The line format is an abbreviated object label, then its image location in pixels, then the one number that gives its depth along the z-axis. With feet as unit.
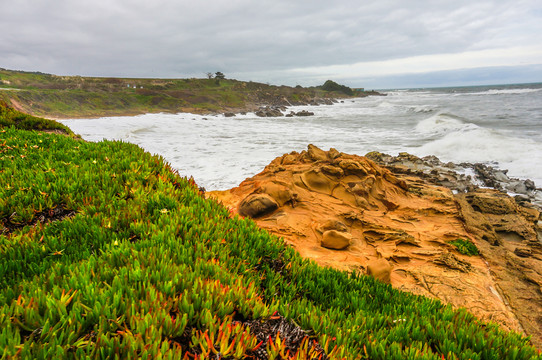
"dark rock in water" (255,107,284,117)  181.25
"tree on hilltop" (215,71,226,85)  372.79
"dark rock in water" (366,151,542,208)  39.96
